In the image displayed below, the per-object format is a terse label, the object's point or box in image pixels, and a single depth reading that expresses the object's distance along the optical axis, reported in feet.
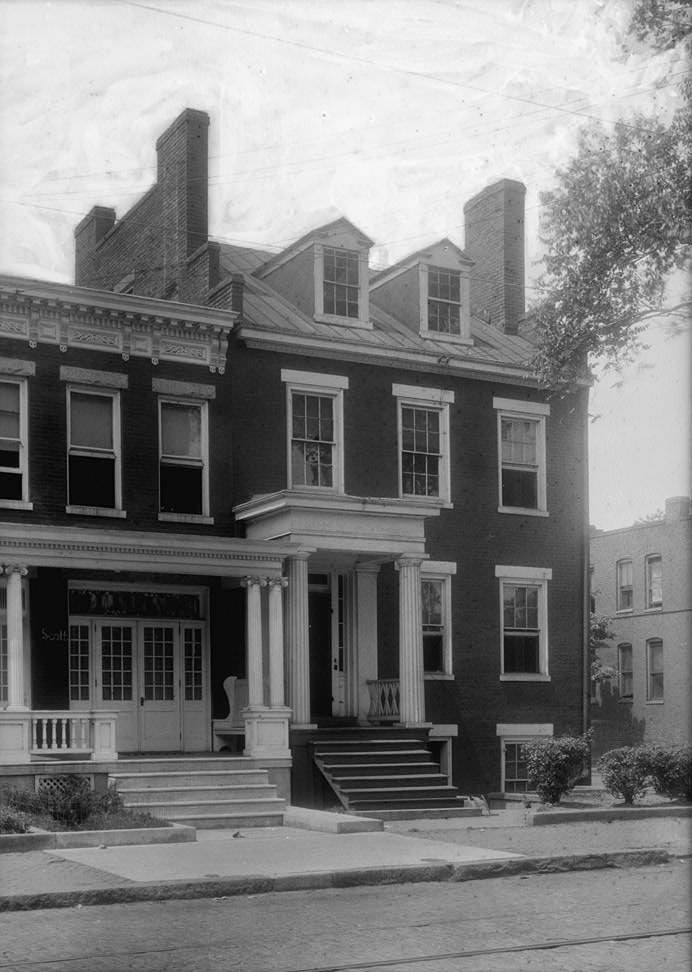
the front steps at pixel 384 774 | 70.95
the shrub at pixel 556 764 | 69.82
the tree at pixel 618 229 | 64.85
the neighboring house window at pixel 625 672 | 165.07
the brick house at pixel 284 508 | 73.67
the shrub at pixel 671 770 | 69.72
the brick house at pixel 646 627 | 157.28
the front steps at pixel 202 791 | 63.57
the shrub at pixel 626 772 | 69.15
